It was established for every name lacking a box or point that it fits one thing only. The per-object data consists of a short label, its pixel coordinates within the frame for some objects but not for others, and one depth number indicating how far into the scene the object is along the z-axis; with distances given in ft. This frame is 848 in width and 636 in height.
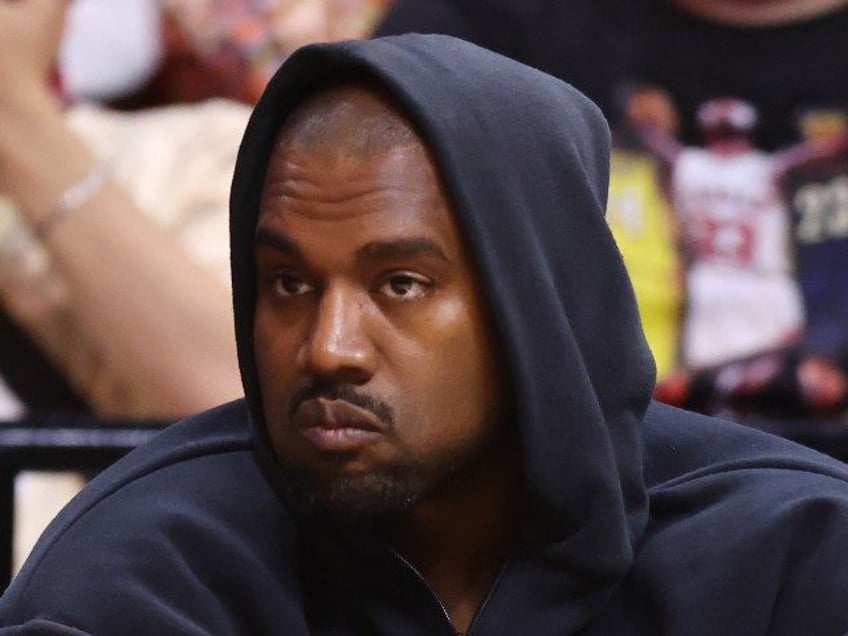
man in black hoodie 19.47
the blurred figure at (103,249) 22.09
